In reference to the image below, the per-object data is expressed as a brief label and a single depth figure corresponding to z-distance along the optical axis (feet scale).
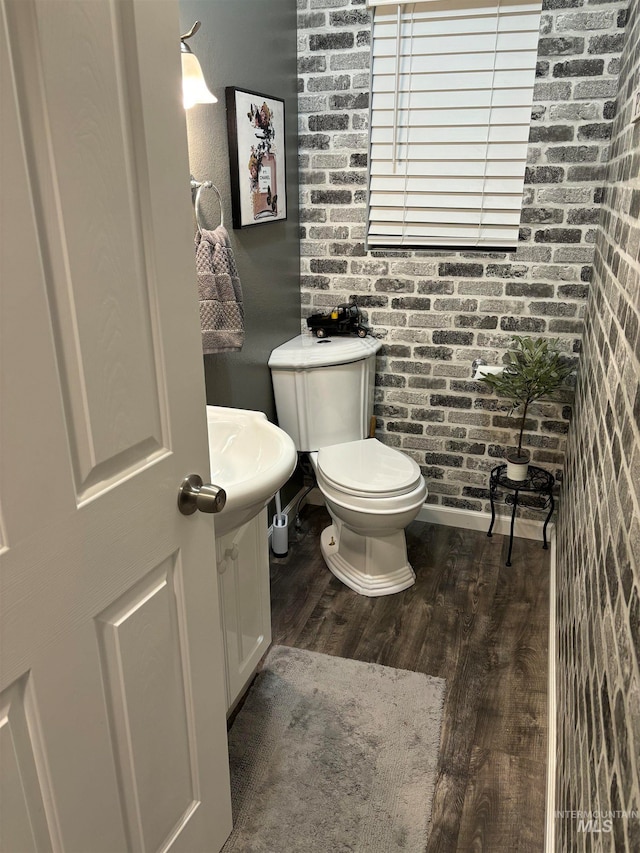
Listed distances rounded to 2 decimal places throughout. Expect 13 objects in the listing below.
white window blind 7.96
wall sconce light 5.47
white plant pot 8.87
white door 2.42
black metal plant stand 8.95
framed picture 7.06
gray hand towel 6.17
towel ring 6.37
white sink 4.72
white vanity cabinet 5.48
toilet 7.93
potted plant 8.32
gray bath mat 5.17
